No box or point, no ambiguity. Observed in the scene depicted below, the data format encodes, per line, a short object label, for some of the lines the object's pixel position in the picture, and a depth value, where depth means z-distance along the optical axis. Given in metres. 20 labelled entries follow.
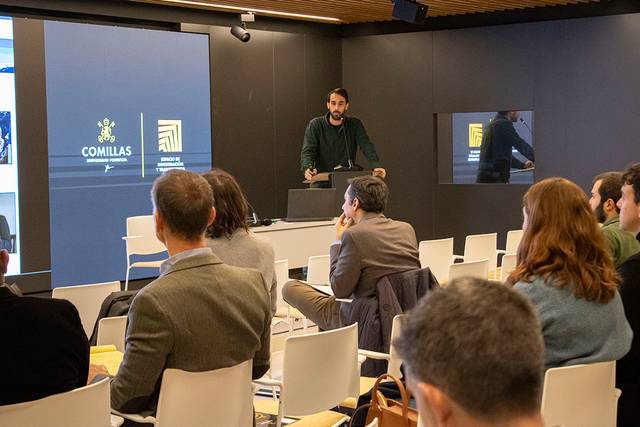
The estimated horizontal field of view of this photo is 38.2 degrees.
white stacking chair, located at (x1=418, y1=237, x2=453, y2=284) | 7.34
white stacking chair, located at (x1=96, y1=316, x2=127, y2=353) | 4.46
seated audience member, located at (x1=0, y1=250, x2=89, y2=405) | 2.97
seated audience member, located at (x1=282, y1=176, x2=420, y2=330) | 5.48
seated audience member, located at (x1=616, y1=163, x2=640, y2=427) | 4.05
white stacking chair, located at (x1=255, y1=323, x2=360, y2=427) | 3.94
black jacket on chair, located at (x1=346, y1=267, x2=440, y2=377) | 5.35
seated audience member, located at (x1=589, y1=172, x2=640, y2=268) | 5.44
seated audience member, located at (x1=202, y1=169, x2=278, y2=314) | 4.66
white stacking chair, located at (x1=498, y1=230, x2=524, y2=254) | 8.27
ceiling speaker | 10.11
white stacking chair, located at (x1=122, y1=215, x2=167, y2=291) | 9.08
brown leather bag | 3.15
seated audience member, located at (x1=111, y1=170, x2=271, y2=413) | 3.21
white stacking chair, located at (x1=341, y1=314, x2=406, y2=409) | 4.56
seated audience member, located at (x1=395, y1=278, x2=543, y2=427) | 1.33
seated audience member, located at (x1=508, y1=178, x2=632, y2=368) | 3.47
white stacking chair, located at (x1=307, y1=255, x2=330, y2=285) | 6.84
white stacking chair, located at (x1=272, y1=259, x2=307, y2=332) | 6.52
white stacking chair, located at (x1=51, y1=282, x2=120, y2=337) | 5.21
